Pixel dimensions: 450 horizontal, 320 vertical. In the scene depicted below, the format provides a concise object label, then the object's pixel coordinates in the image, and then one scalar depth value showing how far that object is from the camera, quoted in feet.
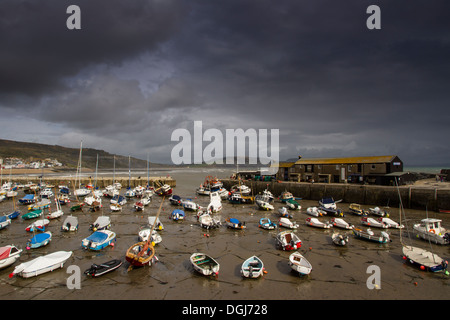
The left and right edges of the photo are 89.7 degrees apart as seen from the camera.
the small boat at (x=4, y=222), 88.25
